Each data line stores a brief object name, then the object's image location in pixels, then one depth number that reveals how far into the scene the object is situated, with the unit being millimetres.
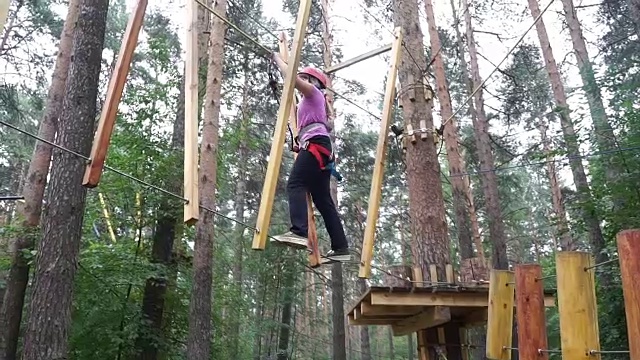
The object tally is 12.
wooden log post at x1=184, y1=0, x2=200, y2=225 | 3133
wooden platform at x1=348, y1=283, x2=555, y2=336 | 4508
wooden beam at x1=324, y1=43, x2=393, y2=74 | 4664
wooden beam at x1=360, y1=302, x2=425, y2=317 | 4902
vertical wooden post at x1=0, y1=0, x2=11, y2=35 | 2415
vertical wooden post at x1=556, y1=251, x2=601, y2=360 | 2766
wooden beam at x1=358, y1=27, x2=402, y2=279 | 4262
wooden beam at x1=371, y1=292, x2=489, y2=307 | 4473
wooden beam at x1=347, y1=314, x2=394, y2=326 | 5735
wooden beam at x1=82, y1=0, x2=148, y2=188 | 2996
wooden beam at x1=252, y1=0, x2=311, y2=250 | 3246
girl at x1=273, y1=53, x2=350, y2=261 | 3820
